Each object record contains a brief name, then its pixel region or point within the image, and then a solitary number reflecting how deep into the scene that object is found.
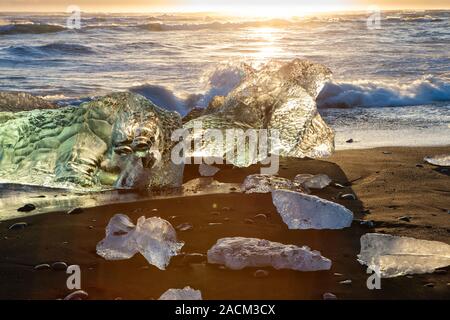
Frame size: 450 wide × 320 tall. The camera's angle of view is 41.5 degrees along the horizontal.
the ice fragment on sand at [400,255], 2.56
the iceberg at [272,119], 4.57
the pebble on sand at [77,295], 2.27
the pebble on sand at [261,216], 3.31
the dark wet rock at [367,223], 3.18
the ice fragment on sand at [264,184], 3.84
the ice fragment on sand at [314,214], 3.12
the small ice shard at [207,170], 4.40
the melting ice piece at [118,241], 2.71
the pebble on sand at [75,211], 3.47
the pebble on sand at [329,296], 2.31
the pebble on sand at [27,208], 3.53
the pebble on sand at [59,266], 2.61
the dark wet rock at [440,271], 2.52
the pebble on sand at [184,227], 3.13
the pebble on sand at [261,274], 2.48
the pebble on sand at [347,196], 3.75
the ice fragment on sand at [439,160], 4.68
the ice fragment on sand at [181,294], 2.21
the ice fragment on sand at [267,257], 2.56
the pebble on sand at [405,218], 3.27
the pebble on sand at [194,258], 2.67
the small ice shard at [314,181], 4.00
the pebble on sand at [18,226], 3.19
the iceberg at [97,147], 4.04
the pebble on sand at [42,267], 2.62
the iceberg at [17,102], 5.32
